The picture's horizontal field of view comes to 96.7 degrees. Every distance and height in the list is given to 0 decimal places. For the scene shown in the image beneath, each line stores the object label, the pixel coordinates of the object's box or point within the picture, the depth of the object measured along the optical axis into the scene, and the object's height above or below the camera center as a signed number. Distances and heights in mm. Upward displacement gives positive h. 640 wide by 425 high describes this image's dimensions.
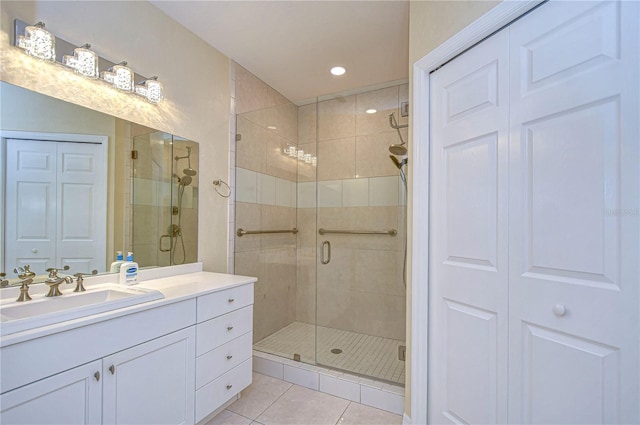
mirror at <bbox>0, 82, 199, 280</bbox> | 1288 +137
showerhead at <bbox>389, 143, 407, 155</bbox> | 2453 +583
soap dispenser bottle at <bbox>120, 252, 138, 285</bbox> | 1604 -337
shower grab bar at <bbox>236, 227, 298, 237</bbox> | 2580 -167
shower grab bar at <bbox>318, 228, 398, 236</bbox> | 2662 -161
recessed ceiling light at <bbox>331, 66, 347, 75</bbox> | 2666 +1373
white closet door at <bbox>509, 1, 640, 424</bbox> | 872 +4
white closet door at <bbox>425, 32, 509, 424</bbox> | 1229 -108
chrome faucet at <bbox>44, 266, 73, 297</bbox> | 1291 -315
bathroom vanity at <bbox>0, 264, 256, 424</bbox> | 950 -618
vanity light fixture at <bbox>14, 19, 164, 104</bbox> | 1318 +809
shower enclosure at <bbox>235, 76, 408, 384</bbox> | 2564 -73
